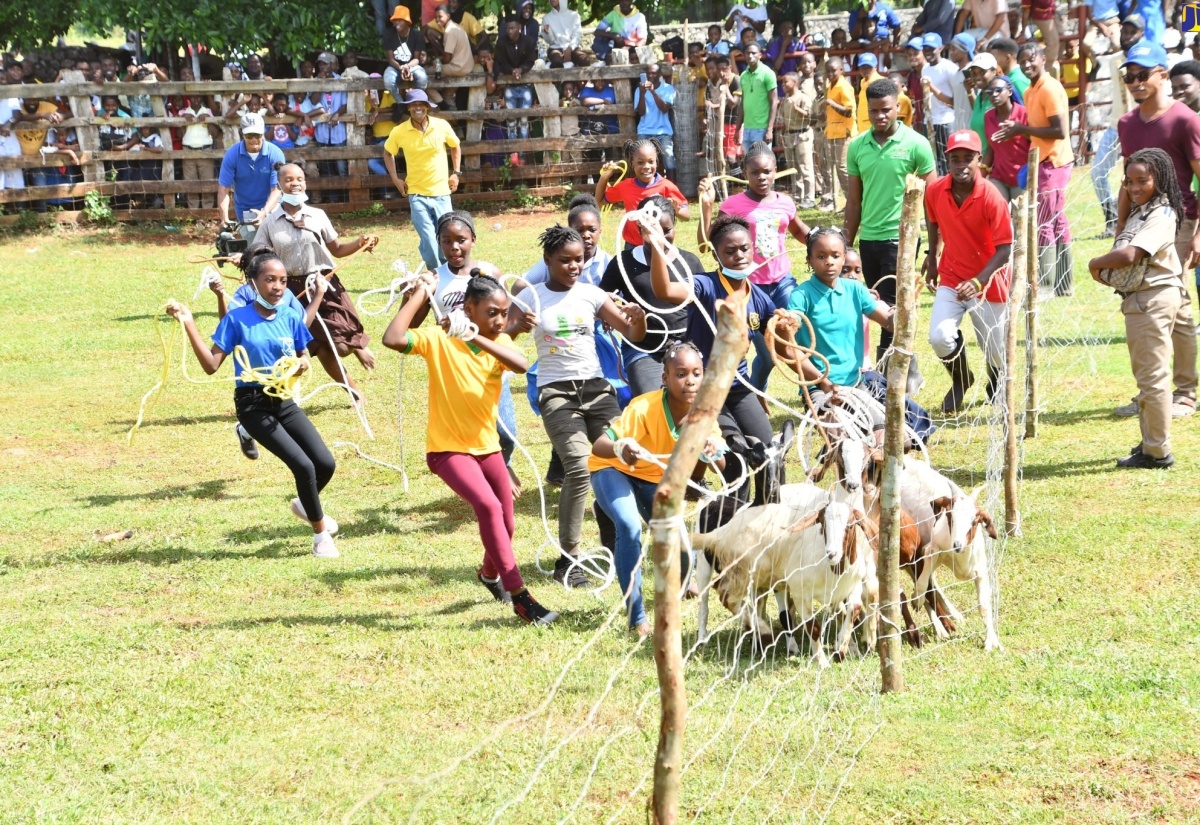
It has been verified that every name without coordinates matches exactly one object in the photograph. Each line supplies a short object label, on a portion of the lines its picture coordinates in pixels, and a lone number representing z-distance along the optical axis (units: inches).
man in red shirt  715.4
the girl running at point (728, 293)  580.1
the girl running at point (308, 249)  847.7
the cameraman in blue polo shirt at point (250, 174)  997.8
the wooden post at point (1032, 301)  668.1
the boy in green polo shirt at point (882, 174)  813.2
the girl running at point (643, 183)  786.2
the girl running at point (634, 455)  486.3
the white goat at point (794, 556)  464.4
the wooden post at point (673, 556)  275.7
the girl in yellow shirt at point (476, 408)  530.3
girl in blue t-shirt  629.3
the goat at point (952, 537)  496.4
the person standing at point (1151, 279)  649.0
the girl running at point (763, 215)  717.9
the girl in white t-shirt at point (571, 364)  583.5
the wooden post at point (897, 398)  422.9
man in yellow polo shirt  1129.4
